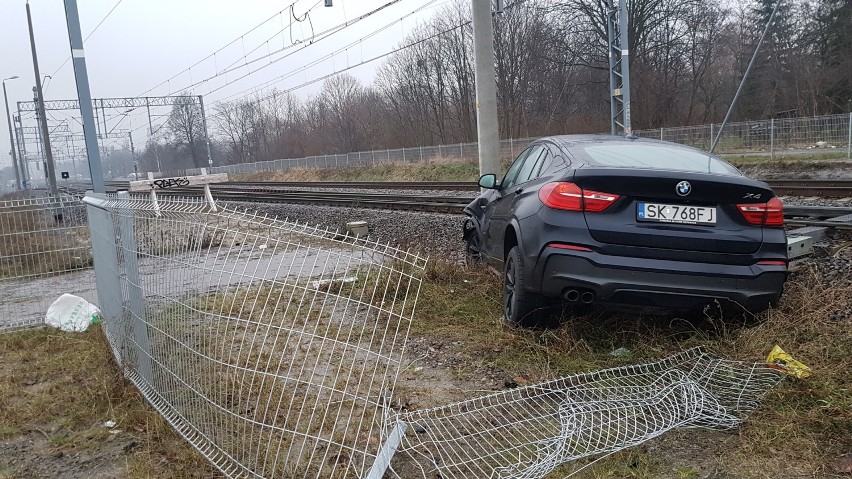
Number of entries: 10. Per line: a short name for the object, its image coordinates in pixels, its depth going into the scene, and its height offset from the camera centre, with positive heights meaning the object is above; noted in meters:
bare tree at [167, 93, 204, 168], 65.69 +5.54
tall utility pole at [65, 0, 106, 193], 8.36 +1.28
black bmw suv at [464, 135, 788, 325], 3.93 -0.64
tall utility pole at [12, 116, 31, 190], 58.28 +3.96
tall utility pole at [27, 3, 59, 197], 28.25 +2.16
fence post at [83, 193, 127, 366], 4.30 -0.71
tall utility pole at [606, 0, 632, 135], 17.44 +2.27
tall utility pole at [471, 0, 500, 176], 10.97 +1.01
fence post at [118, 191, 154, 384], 3.75 -0.74
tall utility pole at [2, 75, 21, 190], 54.06 +2.24
